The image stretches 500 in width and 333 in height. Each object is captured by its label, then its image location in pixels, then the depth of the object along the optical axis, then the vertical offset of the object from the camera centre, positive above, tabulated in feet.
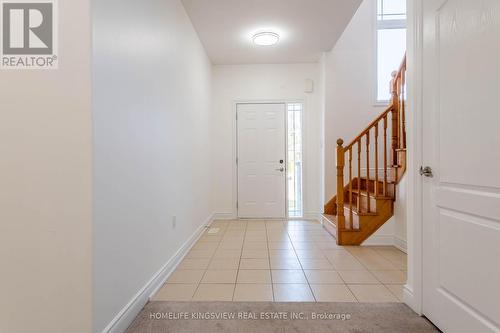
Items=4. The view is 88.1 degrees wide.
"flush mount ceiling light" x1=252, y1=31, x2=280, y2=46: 11.30 +5.64
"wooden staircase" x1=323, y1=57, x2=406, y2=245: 10.14 -1.08
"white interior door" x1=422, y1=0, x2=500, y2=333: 4.08 -0.01
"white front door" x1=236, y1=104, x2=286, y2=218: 15.12 +0.25
